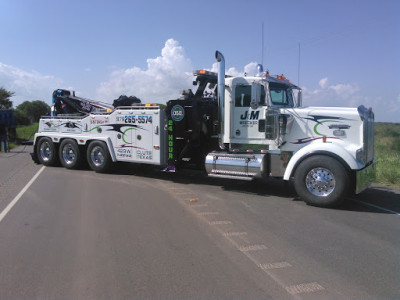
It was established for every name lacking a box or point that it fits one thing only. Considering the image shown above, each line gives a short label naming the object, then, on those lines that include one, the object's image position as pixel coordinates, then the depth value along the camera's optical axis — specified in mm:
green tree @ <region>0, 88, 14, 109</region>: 46203
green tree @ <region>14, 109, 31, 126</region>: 48750
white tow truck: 6988
